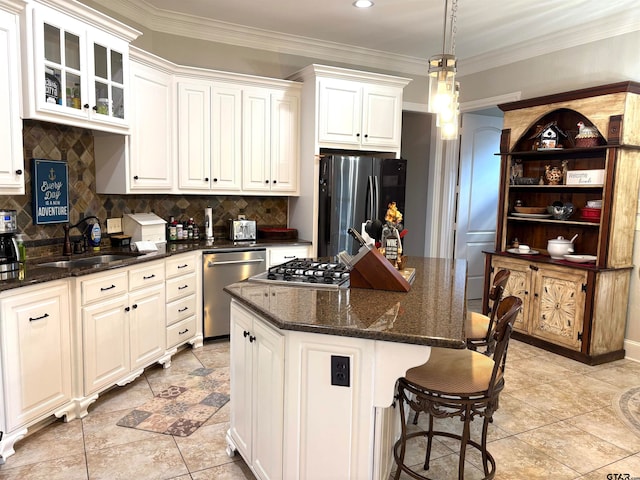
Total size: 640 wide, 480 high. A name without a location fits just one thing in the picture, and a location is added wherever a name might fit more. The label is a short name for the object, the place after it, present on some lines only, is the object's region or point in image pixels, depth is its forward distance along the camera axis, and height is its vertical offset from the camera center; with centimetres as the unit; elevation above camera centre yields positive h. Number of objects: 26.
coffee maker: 275 -33
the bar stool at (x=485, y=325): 260 -76
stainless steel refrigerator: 445 +2
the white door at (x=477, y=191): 580 +13
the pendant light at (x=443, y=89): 250 +61
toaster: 453 -35
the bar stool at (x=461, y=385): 189 -77
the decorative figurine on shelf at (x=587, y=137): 398 +59
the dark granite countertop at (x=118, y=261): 247 -48
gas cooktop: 246 -44
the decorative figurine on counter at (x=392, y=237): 283 -24
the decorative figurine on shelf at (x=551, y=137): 431 +63
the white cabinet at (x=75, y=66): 267 +79
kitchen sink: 318 -51
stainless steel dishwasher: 413 -74
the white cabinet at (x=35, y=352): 238 -90
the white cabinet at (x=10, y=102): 253 +48
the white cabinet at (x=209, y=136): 416 +53
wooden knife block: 237 -39
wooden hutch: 382 -15
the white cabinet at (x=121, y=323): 287 -90
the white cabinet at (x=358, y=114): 452 +85
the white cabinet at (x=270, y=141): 448 +54
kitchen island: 175 -70
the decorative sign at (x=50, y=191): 318 -2
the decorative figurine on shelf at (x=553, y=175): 443 +27
